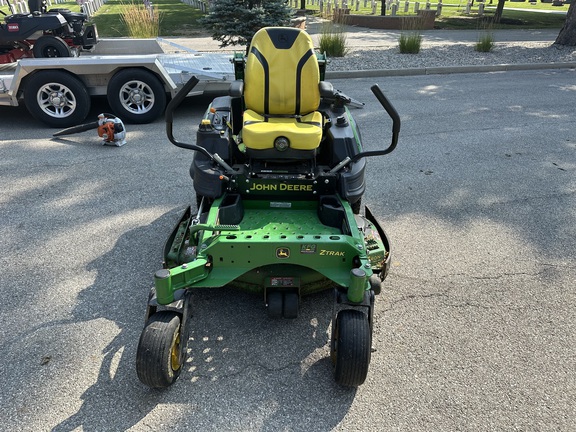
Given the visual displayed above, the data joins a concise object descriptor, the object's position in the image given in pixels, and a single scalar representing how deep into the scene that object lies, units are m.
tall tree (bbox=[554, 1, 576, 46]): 13.06
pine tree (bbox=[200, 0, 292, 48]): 10.10
